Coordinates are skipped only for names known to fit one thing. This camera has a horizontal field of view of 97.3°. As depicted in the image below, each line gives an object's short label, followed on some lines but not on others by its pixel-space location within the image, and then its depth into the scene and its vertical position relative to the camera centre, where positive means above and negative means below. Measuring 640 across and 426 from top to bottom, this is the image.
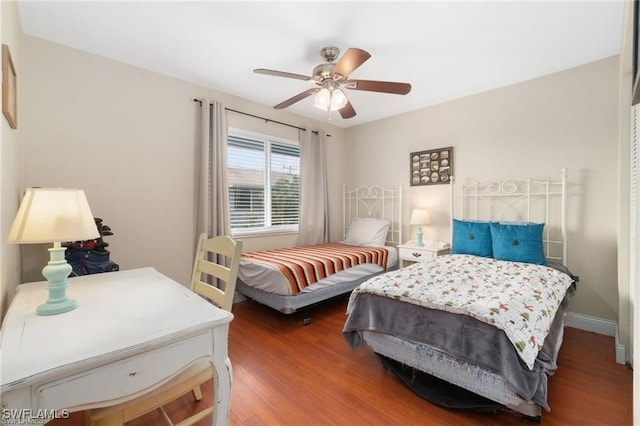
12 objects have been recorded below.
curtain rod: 3.28 +1.20
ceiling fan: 1.97 +1.00
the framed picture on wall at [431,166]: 3.52 +0.58
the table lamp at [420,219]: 3.48 -0.10
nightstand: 3.28 -0.48
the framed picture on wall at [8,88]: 1.40 +0.67
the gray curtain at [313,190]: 4.02 +0.32
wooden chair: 1.03 -0.72
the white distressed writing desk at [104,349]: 0.74 -0.41
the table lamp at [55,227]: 1.04 -0.06
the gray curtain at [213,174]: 2.99 +0.41
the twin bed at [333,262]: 2.67 -0.53
